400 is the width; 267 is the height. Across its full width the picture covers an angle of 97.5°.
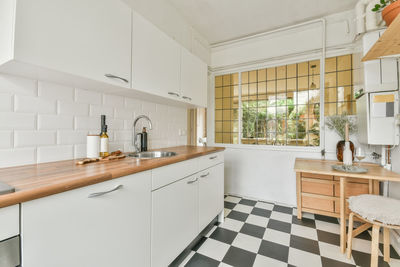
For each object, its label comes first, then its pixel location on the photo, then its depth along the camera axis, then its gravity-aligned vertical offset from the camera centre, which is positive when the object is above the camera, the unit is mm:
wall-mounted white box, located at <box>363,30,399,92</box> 1790 +678
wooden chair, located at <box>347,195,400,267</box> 1304 -603
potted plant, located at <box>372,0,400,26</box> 1247 +917
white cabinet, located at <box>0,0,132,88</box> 816 +541
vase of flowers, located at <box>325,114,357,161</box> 2222 +122
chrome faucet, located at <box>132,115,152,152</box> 1738 -17
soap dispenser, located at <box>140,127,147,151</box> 1812 -64
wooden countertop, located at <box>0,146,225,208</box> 616 -193
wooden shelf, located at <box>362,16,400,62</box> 1219 +793
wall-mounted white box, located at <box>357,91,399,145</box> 1779 +198
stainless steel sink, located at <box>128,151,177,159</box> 1747 -195
